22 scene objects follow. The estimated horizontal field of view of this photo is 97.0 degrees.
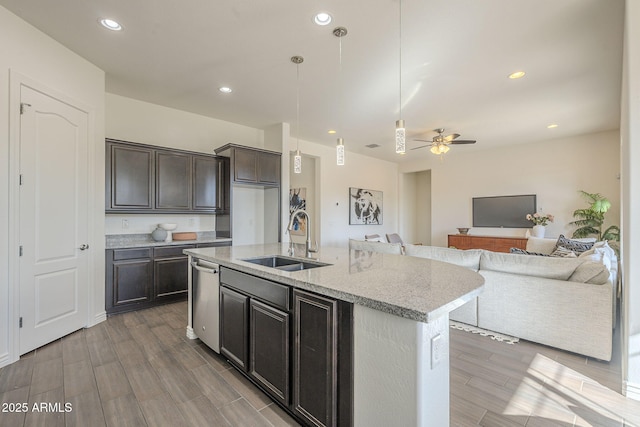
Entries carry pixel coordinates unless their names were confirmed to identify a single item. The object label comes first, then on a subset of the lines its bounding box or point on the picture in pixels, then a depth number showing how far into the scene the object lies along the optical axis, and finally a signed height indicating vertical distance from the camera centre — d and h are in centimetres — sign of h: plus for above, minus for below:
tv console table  619 -66
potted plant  533 -13
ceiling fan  513 +132
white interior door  255 -4
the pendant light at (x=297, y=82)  307 +169
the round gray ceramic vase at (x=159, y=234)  411 -29
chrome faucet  256 -29
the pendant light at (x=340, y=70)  260 +168
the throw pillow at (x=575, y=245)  402 -47
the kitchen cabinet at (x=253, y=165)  452 +83
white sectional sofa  245 -82
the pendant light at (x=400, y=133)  237 +70
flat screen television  641 +8
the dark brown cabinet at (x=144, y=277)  352 -83
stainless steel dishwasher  241 -79
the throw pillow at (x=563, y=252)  359 -52
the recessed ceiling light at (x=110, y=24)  250 +171
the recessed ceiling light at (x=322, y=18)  240 +169
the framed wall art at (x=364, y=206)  741 +21
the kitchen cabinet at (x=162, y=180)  369 +49
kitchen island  110 -52
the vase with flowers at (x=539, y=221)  592 -16
